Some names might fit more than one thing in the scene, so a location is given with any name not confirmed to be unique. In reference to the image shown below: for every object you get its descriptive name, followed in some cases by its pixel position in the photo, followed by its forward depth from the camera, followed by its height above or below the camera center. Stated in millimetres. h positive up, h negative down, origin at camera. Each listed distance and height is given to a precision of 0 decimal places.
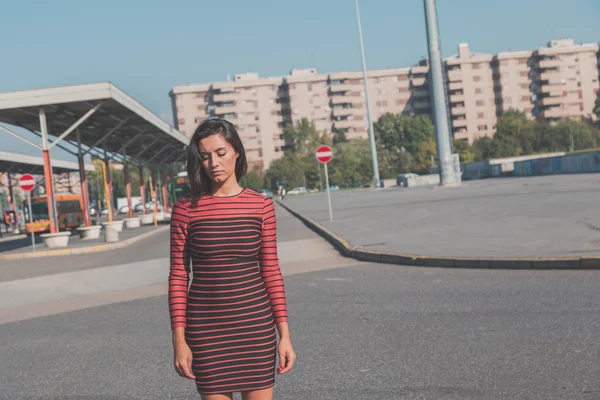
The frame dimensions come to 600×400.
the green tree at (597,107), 141375 +7671
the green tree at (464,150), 132250 +2573
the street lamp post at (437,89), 53219 +5050
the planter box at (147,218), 49188 -1136
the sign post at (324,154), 29922 +937
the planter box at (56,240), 28344 -1083
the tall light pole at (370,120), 82438 +5530
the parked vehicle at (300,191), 124288 -1085
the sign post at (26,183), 29344 +926
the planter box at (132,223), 44688 -1205
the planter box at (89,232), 33000 -1070
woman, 3252 -355
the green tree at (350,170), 129250 +1224
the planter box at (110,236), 29156 -1148
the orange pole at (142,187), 53562 +740
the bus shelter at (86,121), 27000 +3231
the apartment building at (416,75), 152125 +14230
